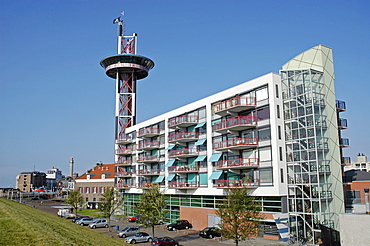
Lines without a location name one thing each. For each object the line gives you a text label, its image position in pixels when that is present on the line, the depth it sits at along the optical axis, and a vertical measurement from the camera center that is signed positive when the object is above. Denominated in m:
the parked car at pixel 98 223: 48.91 -7.61
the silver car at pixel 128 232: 40.69 -7.42
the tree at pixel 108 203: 47.97 -4.65
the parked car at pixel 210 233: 38.09 -7.13
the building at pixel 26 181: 188.50 -4.74
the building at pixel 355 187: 38.44 -2.29
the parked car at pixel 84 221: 50.97 -7.54
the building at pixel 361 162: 107.04 +2.34
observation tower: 70.00 +20.60
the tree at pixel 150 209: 36.59 -4.15
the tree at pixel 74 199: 61.31 -4.95
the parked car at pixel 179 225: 44.80 -7.36
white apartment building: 34.44 +2.55
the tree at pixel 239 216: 28.11 -3.92
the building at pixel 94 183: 80.19 -2.78
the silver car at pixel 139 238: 36.84 -7.43
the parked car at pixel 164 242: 33.22 -7.06
